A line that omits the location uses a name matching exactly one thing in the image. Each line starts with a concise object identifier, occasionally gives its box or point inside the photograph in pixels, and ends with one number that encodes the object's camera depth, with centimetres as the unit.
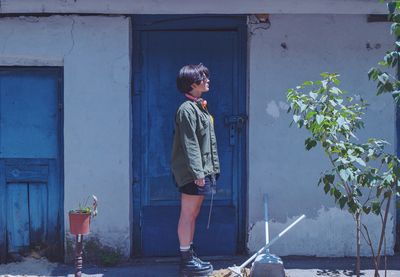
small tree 467
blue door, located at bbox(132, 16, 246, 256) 647
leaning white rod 571
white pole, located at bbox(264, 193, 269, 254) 588
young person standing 567
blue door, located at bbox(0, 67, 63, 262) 641
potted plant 545
